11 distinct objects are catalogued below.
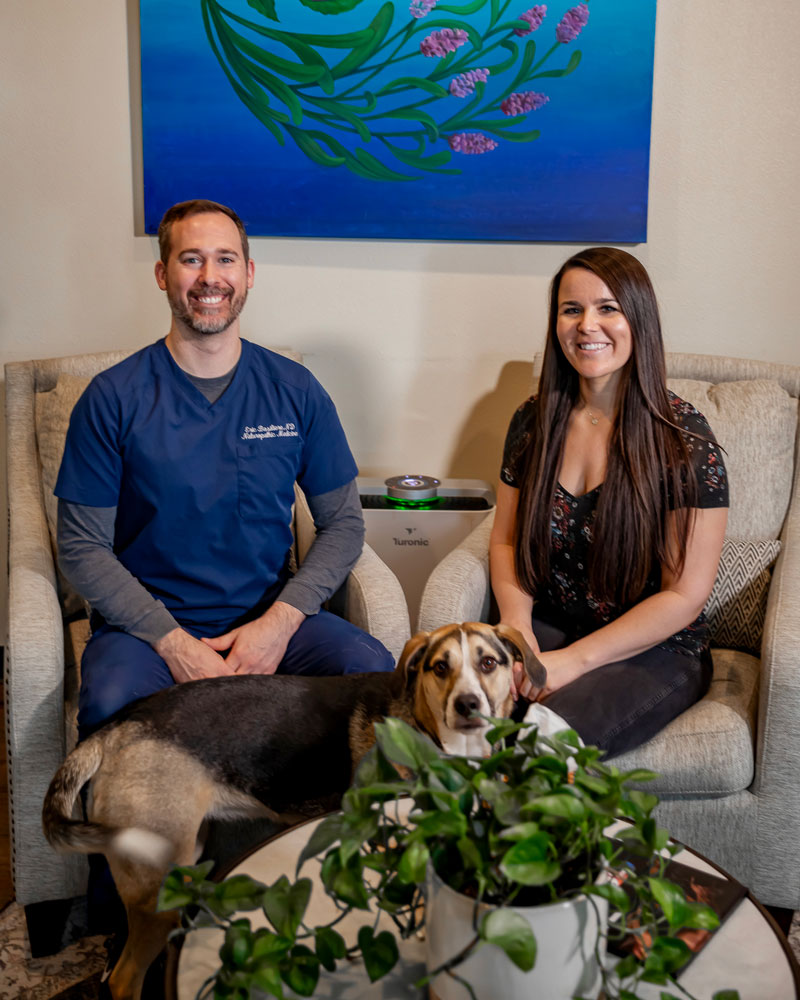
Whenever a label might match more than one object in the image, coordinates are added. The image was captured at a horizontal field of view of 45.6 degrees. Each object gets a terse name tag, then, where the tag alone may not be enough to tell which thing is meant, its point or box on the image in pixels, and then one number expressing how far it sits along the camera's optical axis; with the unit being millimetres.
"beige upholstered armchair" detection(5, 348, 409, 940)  1839
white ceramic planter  935
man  2004
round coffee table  1098
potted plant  915
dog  1541
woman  1987
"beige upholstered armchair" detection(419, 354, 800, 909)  1904
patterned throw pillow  2305
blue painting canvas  2764
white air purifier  2773
